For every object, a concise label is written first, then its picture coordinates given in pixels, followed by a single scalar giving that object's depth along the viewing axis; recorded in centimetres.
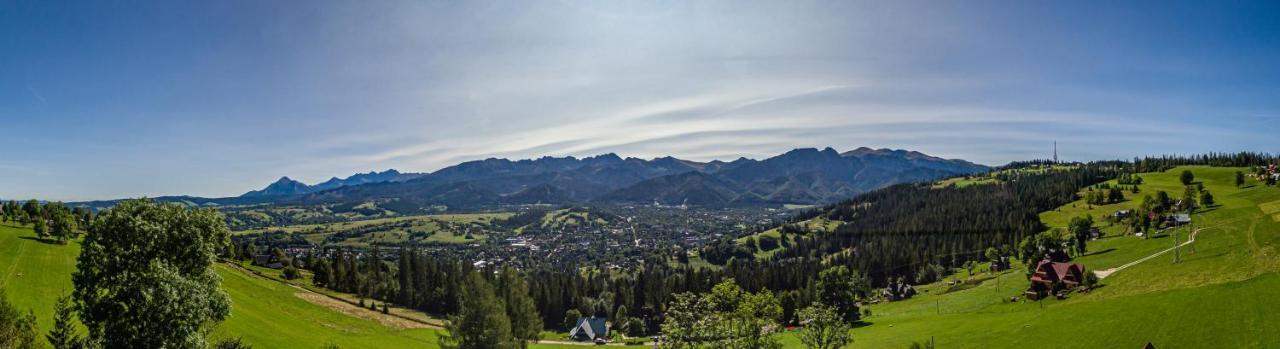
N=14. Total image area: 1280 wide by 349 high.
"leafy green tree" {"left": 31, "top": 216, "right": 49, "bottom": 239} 6681
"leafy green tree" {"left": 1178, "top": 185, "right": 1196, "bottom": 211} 10756
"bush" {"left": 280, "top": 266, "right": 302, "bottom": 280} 10669
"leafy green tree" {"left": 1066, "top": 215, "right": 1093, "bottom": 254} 10381
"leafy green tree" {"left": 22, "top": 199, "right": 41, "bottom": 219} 8219
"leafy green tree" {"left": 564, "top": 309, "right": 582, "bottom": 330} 10412
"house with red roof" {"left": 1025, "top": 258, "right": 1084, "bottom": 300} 7269
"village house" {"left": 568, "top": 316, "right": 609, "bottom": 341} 9238
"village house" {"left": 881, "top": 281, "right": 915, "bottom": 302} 11156
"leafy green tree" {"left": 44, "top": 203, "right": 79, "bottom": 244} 6775
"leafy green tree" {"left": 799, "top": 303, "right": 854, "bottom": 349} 4441
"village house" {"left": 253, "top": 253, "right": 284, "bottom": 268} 12466
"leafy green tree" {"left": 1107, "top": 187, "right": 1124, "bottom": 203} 15988
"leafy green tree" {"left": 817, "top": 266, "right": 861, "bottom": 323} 8794
